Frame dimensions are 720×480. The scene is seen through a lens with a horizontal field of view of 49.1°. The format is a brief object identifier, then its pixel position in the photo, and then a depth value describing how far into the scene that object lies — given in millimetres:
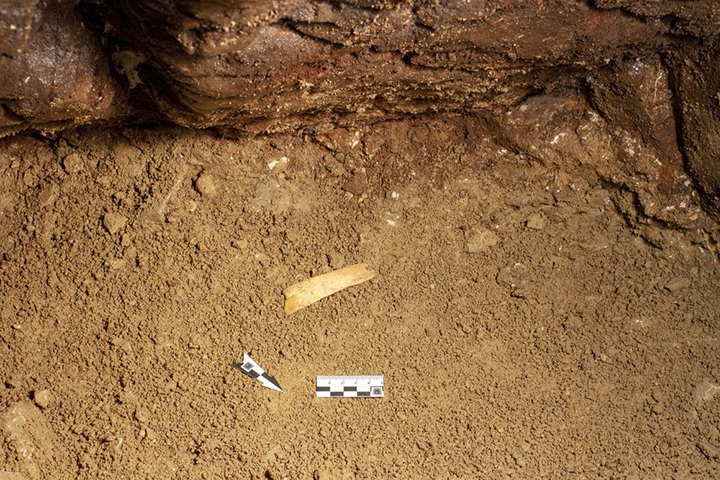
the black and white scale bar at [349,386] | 2297
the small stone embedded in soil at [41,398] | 2160
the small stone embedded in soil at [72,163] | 2184
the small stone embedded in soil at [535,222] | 2385
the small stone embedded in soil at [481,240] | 2369
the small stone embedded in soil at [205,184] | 2221
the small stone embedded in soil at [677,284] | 2449
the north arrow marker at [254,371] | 2248
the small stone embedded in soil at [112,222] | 2191
